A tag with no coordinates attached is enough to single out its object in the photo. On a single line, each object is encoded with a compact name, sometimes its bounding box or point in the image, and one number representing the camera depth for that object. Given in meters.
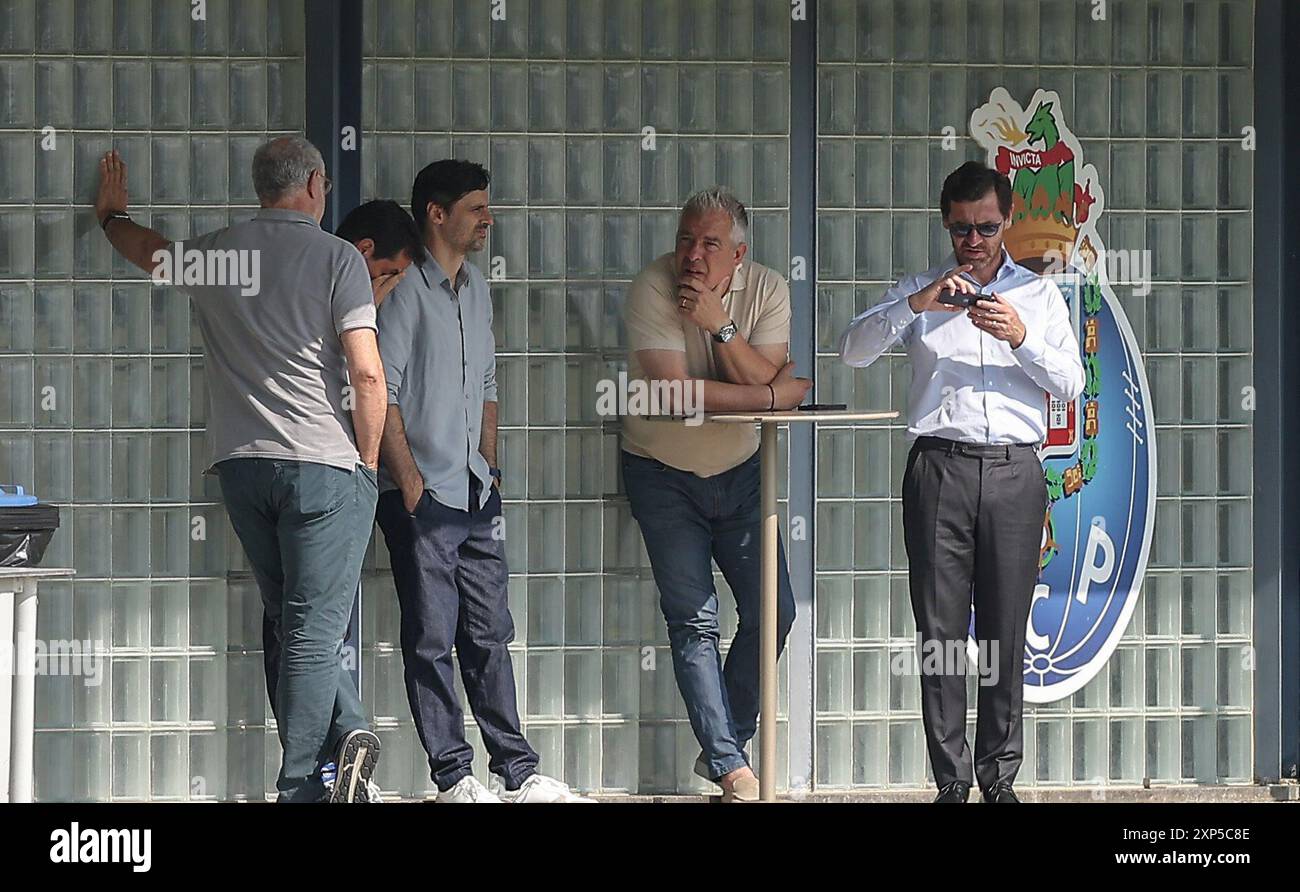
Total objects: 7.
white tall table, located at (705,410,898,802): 11.30
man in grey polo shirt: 10.62
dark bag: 10.57
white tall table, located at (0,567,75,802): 10.34
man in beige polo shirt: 11.70
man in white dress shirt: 11.17
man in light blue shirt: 11.49
